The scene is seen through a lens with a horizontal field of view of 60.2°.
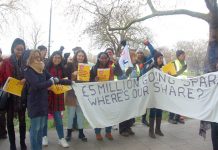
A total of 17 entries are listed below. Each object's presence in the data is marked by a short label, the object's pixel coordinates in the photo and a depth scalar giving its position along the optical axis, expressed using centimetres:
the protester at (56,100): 341
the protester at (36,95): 286
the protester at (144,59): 398
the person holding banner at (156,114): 387
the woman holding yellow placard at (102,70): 369
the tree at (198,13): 777
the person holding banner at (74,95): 360
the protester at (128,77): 391
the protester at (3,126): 377
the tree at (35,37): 2323
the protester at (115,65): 395
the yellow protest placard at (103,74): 366
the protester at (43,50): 379
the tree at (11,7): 1190
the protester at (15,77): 316
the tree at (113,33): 987
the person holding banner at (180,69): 461
